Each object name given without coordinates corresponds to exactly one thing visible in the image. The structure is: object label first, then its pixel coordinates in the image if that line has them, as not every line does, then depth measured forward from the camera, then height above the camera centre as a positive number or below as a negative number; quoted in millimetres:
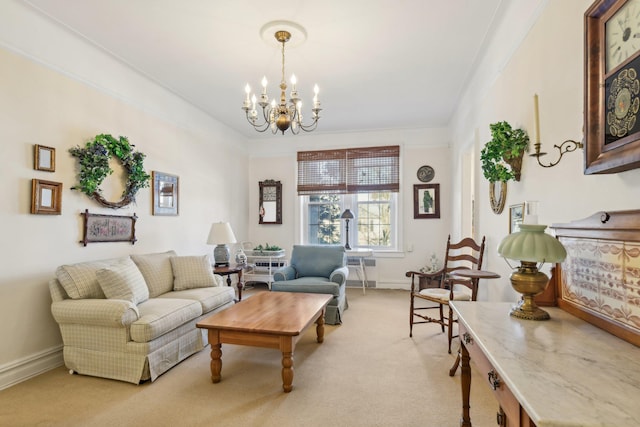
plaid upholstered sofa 2445 -845
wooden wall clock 1098 +474
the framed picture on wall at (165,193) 3943 +249
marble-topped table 751 -437
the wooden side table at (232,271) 4184 -721
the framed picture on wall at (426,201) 5625 +255
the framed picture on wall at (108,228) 3057 -149
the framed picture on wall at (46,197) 2621 +123
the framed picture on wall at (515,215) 2285 +13
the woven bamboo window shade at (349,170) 5797 +803
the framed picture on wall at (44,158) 2645 +442
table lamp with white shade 4445 -360
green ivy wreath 2982 +462
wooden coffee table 2363 -840
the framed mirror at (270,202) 6234 +235
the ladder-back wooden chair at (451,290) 2980 -712
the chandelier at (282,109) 2652 +897
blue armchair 3835 -773
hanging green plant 2162 +446
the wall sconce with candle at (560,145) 1560 +351
